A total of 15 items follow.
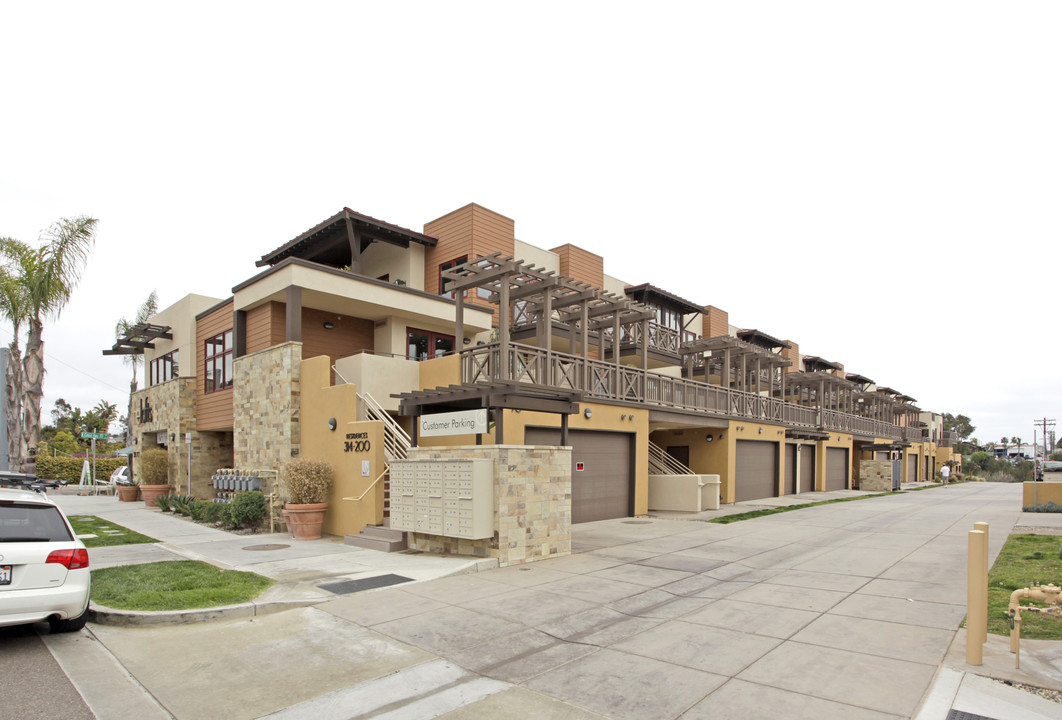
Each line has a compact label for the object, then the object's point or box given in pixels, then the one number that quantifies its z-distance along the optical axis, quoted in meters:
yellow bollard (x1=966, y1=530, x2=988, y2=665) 5.57
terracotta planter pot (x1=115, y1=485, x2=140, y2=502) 25.69
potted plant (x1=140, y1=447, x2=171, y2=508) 23.34
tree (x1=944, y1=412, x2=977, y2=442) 129.88
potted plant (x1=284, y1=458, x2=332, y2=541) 14.40
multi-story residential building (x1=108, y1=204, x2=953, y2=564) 14.93
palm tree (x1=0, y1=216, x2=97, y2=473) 17.50
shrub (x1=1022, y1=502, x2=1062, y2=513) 20.12
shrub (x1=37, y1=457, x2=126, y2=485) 40.34
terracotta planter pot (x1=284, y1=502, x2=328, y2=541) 14.37
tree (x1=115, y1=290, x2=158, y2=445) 42.34
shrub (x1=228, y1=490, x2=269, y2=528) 15.69
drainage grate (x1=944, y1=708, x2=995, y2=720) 4.61
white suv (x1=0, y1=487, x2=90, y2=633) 6.13
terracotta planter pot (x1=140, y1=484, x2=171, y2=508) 23.22
